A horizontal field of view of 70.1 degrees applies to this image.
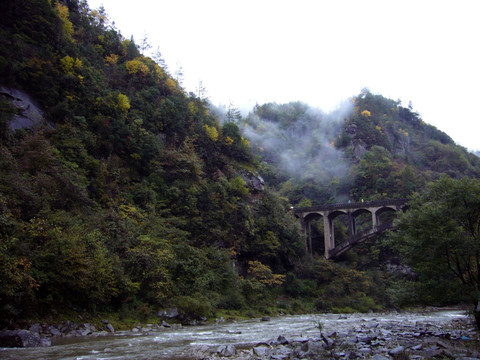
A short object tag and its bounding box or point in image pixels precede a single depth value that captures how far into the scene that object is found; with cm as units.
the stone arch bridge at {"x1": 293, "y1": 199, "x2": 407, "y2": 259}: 4512
